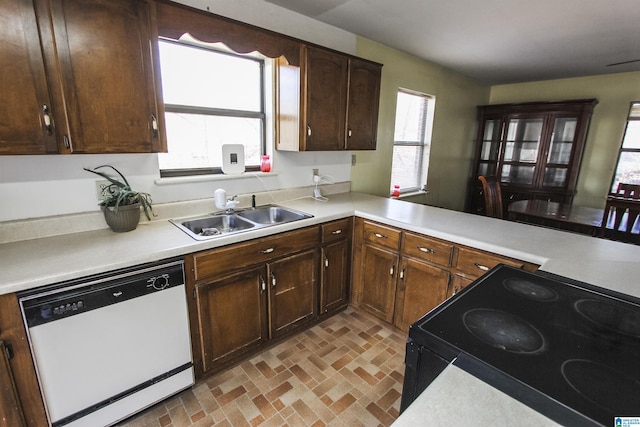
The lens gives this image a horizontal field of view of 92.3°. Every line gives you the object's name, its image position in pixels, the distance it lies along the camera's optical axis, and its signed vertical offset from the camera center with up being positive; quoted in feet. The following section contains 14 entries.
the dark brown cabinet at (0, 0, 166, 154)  4.22 +0.91
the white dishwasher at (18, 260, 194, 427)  4.16 -2.97
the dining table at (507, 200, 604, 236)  8.96 -1.97
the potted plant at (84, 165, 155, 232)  5.52 -1.13
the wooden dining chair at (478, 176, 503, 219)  10.66 -1.63
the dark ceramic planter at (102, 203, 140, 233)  5.51 -1.36
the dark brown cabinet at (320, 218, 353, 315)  7.60 -3.01
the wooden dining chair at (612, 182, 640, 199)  9.72 -1.19
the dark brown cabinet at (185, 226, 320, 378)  5.63 -3.03
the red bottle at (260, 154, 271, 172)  8.28 -0.53
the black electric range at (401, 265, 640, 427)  2.25 -1.75
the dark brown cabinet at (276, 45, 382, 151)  7.52 +1.17
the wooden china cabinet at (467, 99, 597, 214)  13.39 +0.16
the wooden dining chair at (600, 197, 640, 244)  9.04 -1.97
